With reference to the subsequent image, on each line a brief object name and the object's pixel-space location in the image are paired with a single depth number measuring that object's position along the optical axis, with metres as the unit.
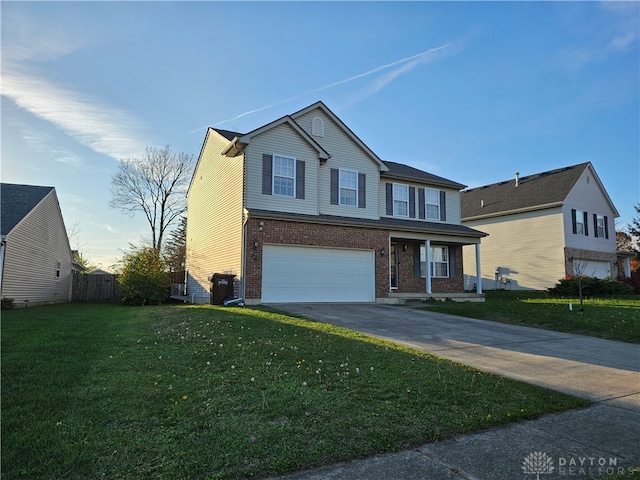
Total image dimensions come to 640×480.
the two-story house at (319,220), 14.45
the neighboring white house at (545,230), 24.39
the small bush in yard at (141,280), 18.84
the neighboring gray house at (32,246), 15.86
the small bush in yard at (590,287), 20.11
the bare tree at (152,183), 33.81
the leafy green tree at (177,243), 34.00
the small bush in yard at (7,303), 15.12
